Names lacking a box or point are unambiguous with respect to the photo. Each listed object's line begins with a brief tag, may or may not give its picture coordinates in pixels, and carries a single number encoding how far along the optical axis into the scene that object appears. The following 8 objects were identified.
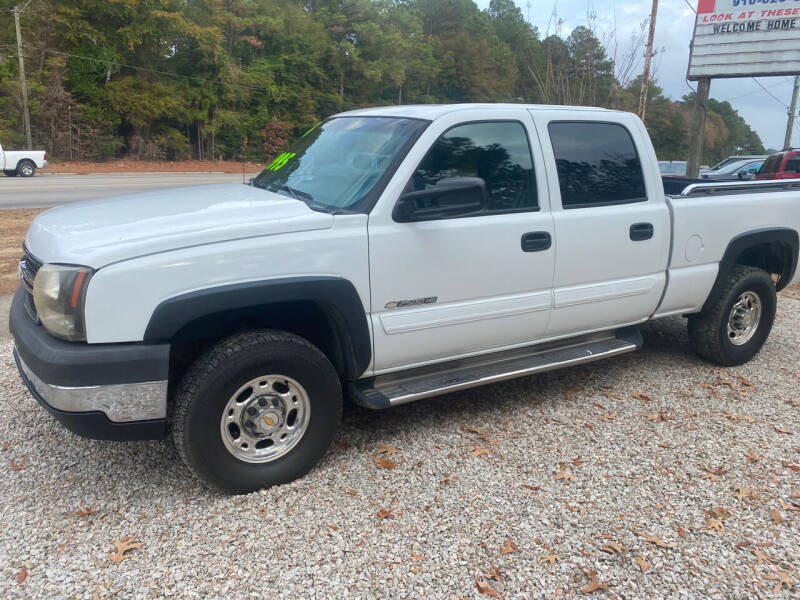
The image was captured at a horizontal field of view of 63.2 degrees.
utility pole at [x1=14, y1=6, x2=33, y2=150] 33.38
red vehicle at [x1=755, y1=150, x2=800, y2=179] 14.60
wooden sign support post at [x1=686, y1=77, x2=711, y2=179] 15.42
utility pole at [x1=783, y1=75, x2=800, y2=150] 32.94
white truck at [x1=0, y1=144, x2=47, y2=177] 24.64
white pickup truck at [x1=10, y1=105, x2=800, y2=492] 2.97
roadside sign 15.80
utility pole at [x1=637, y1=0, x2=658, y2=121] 15.70
